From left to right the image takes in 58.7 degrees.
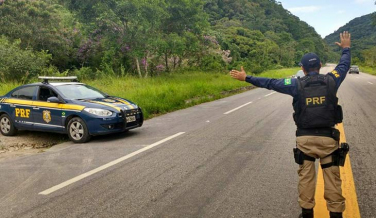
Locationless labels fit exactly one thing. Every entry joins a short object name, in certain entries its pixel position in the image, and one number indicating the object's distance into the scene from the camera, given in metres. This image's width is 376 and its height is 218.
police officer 3.25
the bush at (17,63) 17.94
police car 7.84
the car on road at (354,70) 53.25
